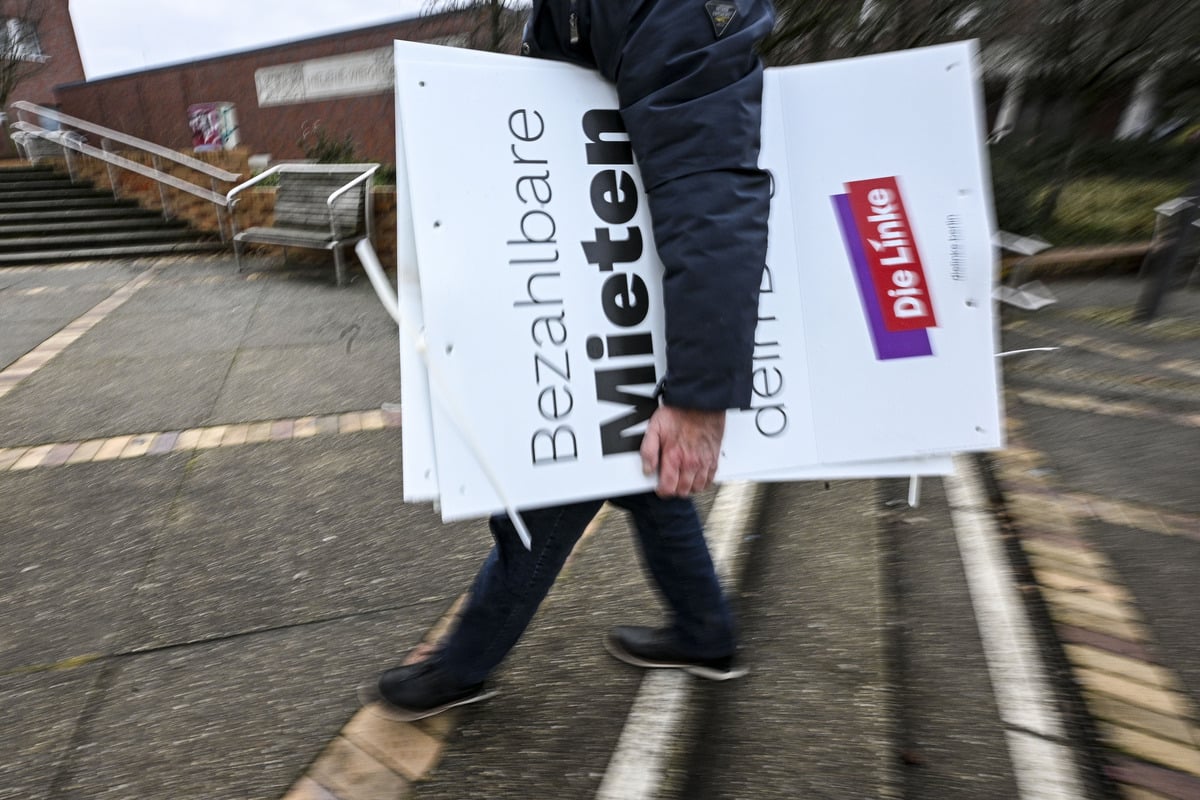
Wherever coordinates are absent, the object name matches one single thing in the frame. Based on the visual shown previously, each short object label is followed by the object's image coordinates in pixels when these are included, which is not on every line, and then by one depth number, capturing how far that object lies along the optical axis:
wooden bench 7.09
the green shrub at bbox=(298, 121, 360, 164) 11.03
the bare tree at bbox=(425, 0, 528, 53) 6.26
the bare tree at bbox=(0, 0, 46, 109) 20.36
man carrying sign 1.23
